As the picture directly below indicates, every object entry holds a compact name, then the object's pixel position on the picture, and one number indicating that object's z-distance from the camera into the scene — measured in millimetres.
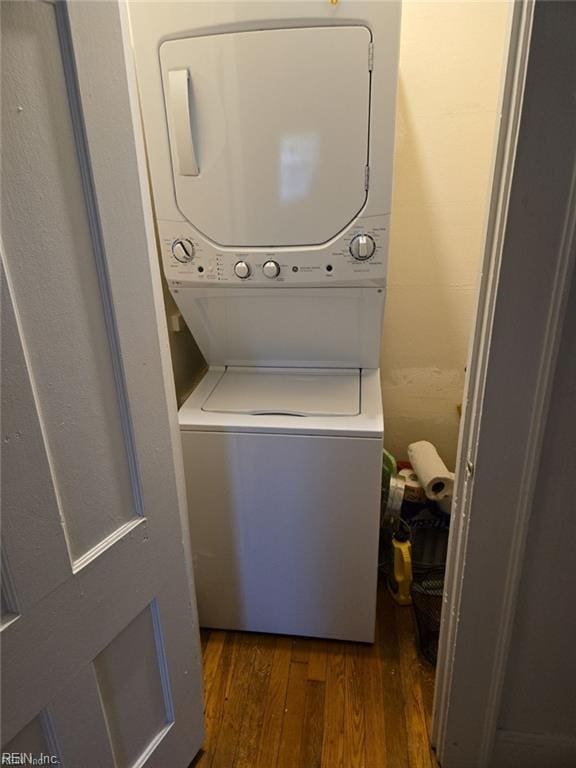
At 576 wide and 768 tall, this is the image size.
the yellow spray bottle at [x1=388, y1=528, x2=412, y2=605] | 1658
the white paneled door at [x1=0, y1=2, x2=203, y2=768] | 638
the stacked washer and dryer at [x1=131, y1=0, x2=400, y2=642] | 1190
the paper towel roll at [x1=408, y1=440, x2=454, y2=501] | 1663
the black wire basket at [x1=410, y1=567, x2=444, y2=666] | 1531
